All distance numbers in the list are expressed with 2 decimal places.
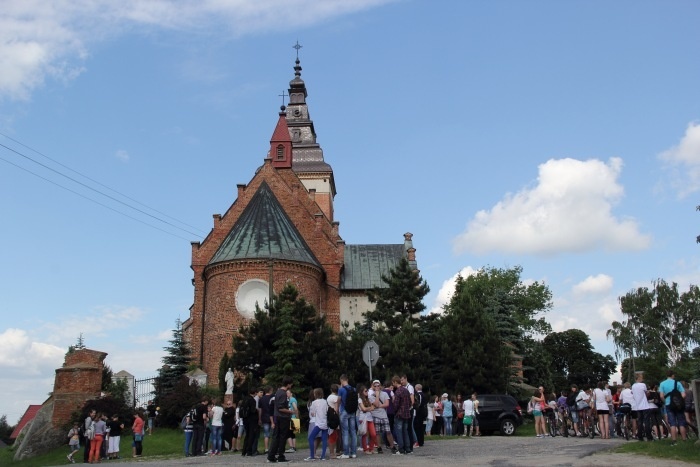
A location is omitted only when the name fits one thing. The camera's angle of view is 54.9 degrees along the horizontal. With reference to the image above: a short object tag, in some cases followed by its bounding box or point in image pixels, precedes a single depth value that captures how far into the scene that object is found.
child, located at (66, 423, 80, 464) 20.74
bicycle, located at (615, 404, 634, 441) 17.58
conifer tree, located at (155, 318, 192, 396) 33.75
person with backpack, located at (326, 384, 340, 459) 14.26
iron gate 32.12
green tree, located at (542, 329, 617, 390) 79.12
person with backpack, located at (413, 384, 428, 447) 16.58
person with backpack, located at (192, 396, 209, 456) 18.20
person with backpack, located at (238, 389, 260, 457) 16.14
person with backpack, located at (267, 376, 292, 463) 13.66
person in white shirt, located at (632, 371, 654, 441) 15.91
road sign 17.89
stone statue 27.28
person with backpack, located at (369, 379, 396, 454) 14.88
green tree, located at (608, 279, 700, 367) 55.41
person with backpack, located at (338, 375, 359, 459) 14.33
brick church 35.94
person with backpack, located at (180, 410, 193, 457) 18.45
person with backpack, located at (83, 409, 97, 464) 19.61
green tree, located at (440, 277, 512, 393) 28.53
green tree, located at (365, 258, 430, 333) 32.31
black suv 23.72
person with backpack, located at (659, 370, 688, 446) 14.57
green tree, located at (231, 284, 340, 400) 26.56
